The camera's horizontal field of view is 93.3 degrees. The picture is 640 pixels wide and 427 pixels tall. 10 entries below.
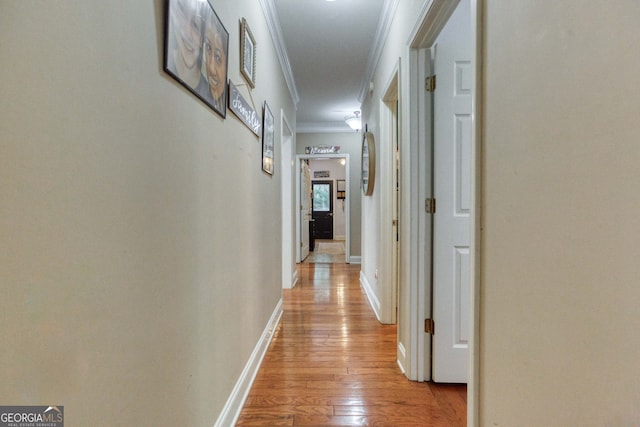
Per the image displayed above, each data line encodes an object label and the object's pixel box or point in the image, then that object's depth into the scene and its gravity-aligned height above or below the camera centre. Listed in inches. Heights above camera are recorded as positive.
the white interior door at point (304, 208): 213.0 -0.9
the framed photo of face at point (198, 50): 35.2 +21.4
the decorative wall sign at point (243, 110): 58.9 +21.5
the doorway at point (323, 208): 216.5 -1.6
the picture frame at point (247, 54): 65.1 +35.0
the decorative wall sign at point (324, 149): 227.9 +43.7
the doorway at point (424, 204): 68.6 +0.7
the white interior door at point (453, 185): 68.6 +5.0
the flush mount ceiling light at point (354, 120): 191.6 +56.0
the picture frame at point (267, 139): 88.7 +21.1
